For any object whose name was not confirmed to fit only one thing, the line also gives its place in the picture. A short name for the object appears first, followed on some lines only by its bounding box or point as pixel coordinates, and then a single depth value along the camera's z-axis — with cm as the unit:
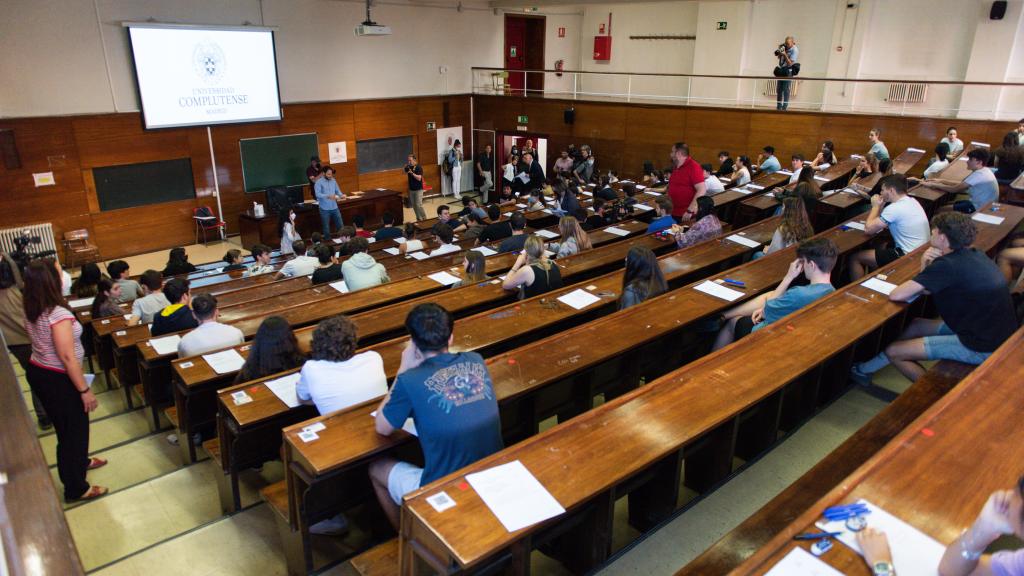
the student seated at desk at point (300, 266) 713
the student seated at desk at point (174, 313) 479
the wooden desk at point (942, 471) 204
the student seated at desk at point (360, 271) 581
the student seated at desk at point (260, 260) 761
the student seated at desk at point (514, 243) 682
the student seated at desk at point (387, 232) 888
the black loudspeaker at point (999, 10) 1031
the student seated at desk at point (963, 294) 351
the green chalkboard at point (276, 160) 1196
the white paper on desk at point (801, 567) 189
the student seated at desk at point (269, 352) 369
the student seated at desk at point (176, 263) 798
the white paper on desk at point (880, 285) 411
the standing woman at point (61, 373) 344
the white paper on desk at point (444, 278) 568
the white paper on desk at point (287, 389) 332
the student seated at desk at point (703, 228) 628
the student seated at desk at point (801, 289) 399
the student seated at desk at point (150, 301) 541
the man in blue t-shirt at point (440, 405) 252
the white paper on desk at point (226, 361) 392
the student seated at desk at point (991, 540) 166
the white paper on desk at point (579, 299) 456
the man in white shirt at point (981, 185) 635
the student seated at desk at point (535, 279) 495
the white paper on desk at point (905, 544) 191
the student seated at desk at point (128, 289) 649
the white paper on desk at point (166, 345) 445
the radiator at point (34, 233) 952
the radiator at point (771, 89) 1303
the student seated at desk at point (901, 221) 521
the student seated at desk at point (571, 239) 620
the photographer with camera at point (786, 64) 1148
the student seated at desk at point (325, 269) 621
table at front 1106
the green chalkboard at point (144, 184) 1049
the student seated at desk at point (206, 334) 422
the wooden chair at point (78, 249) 1003
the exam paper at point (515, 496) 213
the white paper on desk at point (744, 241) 595
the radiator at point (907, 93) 1158
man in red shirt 727
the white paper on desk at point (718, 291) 438
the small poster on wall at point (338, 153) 1310
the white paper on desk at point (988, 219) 546
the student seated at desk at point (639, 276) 440
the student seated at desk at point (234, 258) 756
